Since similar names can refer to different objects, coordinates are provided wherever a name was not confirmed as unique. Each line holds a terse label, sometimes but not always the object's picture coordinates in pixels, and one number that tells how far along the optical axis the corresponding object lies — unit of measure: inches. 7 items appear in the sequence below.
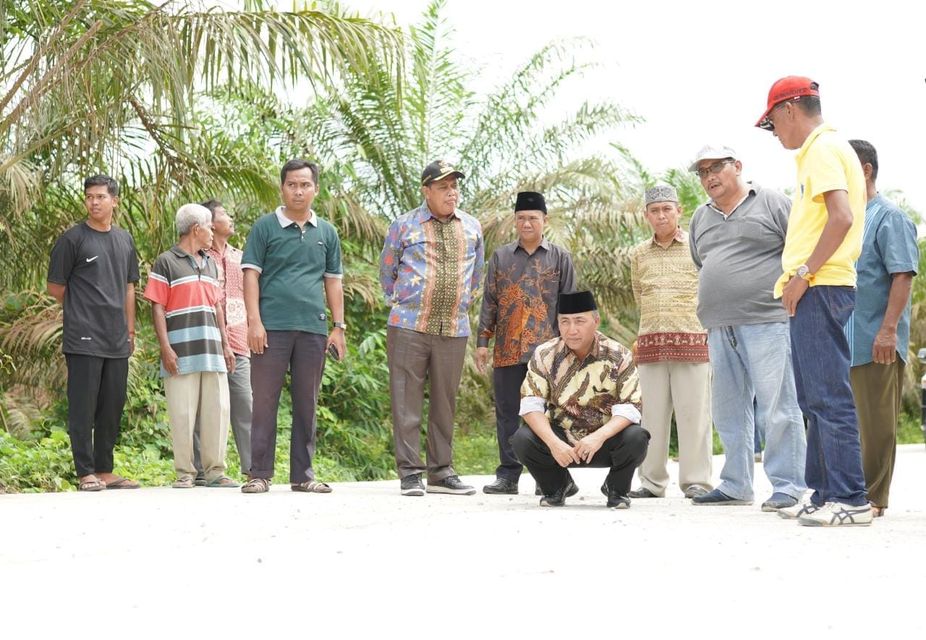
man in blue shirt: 266.5
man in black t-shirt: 359.6
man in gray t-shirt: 290.4
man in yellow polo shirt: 234.7
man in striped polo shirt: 377.4
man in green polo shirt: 342.0
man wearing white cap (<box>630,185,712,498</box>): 338.3
